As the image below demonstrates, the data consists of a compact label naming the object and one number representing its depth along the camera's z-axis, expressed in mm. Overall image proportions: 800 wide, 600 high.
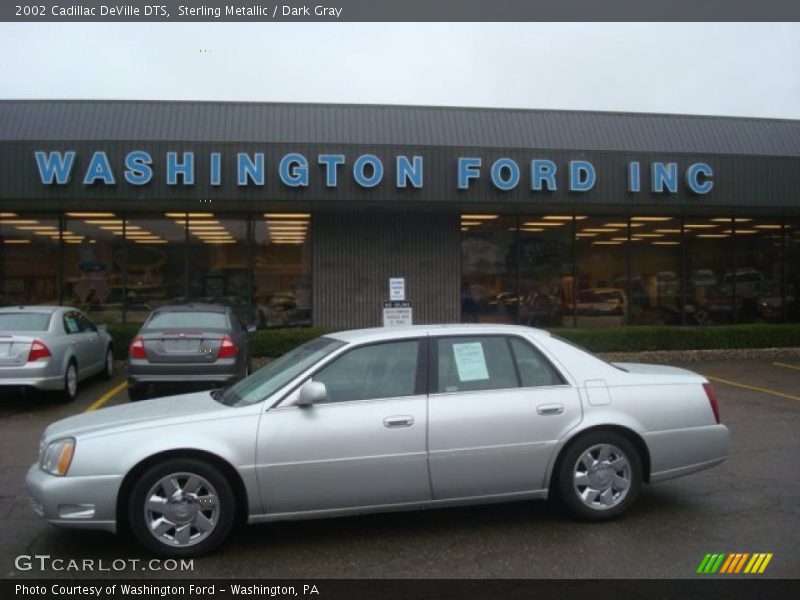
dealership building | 14102
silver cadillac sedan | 4793
